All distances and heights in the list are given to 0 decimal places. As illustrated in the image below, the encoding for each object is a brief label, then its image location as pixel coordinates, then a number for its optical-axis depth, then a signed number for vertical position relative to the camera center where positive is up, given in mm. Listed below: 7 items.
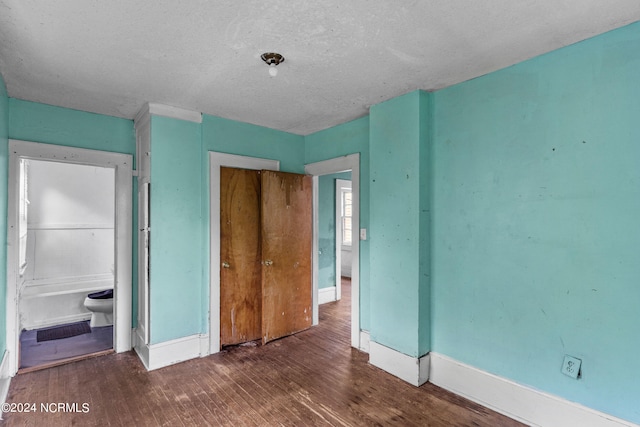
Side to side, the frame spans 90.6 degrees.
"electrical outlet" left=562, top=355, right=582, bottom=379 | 1864 -921
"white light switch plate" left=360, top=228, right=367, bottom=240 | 3225 -222
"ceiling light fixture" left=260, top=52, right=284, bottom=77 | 1987 +979
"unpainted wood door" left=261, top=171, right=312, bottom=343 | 3379 -471
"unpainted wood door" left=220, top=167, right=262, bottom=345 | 3252 -474
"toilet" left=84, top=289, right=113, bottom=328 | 3748 -1134
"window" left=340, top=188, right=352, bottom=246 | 6719 -132
